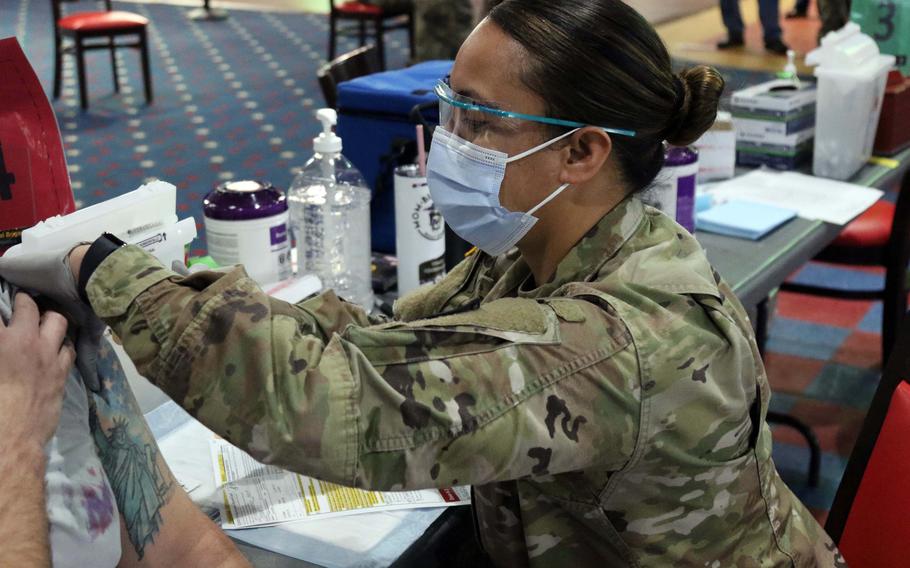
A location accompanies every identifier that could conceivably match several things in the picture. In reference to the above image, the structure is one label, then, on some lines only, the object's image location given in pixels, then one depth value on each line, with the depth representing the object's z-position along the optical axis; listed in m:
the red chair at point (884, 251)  2.97
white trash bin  2.74
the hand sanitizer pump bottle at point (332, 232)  1.92
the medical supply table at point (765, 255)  2.12
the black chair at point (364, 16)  6.62
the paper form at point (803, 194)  2.53
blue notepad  2.36
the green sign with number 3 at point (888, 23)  3.17
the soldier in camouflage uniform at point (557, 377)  0.98
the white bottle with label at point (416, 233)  1.91
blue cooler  2.18
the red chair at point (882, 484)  1.40
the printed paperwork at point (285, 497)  1.34
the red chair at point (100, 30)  6.08
